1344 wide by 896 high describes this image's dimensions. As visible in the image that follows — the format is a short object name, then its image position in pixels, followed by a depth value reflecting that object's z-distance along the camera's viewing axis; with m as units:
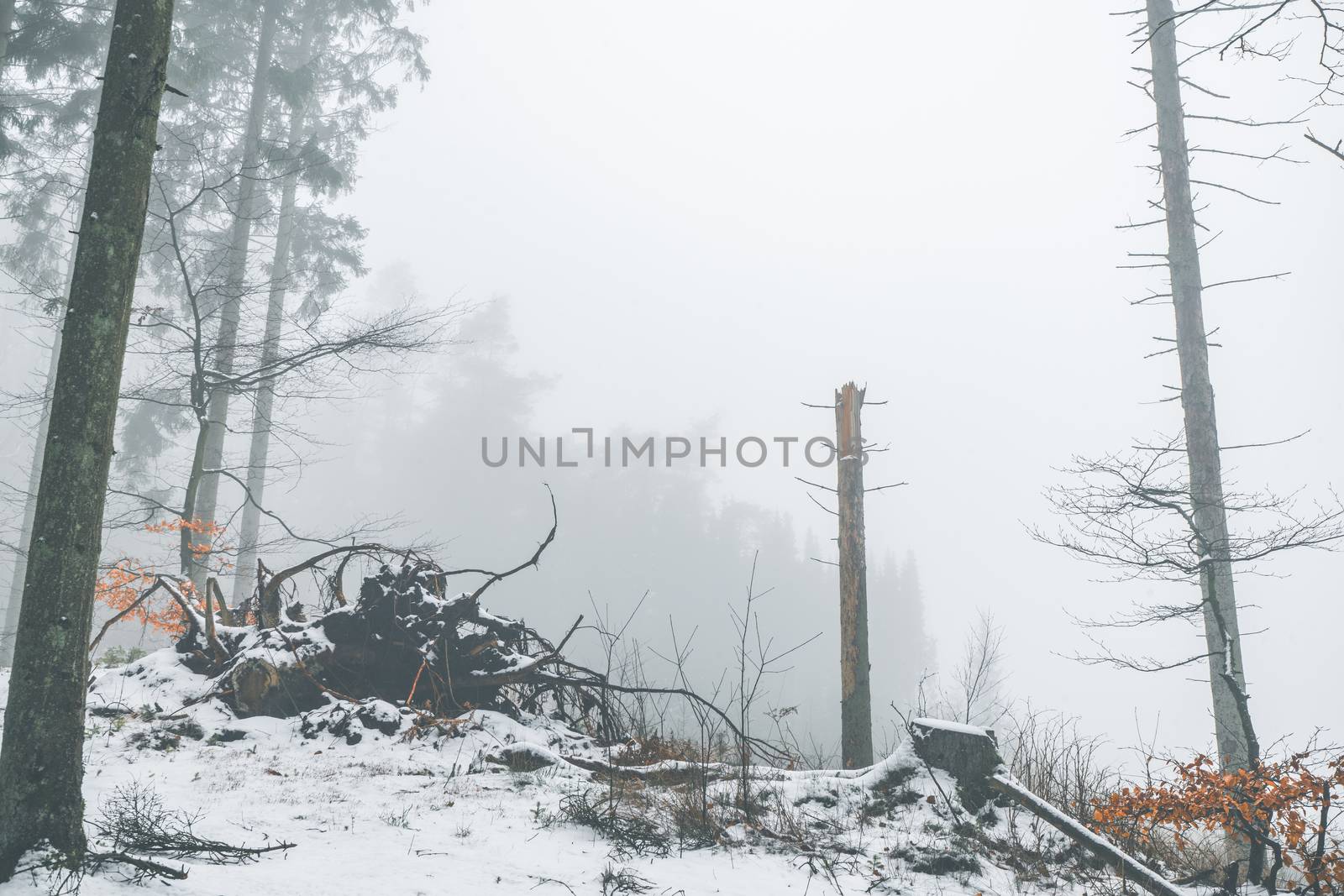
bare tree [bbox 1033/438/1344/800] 8.24
